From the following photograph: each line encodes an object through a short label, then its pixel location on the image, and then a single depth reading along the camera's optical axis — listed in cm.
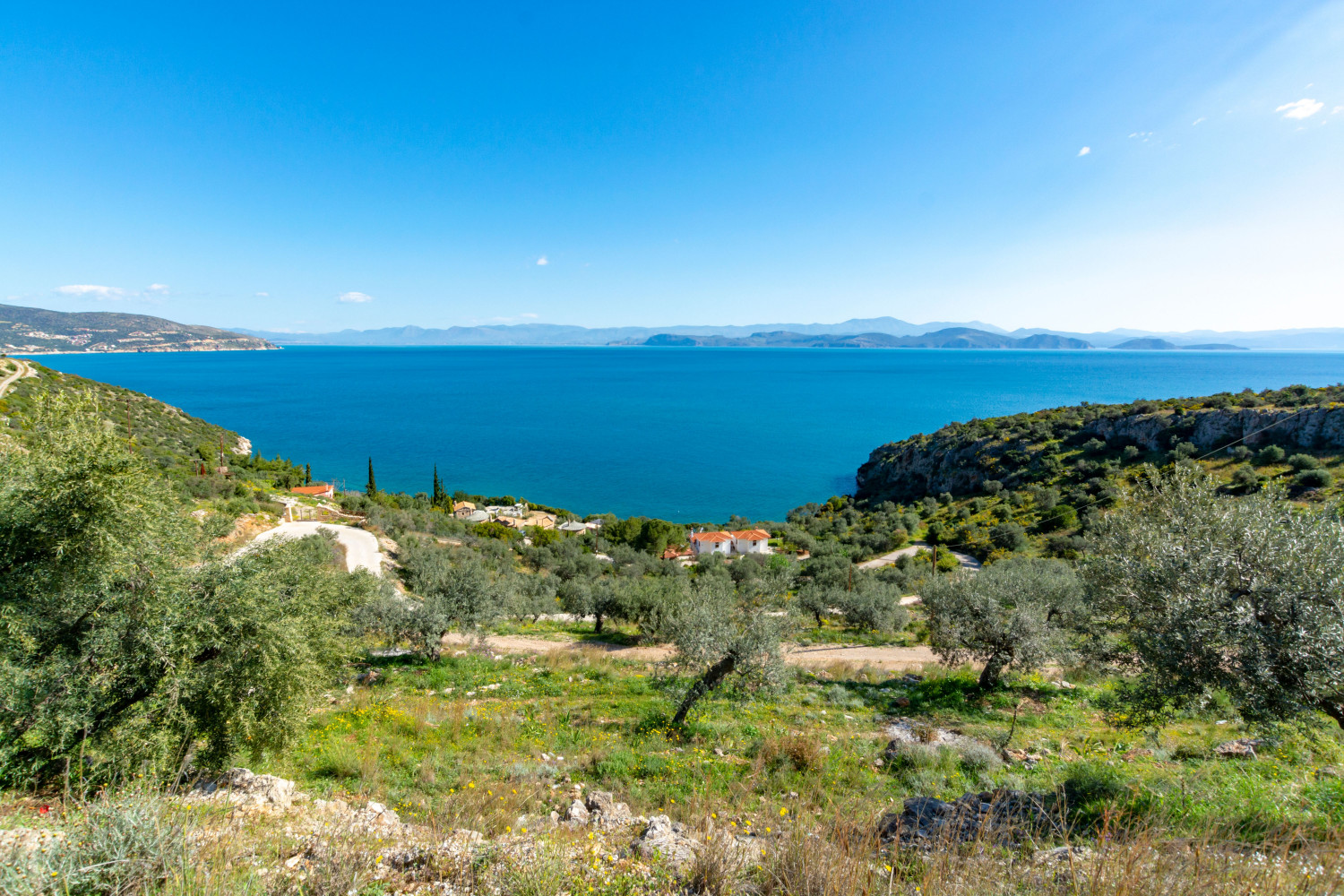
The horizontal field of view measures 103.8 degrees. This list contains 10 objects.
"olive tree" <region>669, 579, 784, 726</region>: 1191
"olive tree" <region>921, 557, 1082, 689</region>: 1514
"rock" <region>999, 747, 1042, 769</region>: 1072
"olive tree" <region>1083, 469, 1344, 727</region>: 707
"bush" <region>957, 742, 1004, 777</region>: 1014
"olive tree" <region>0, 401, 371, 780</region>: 741
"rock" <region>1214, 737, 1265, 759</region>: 956
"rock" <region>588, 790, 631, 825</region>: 748
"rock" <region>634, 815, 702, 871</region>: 563
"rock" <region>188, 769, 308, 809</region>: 737
